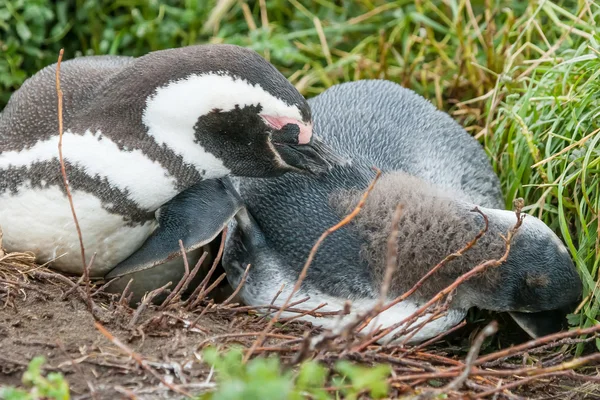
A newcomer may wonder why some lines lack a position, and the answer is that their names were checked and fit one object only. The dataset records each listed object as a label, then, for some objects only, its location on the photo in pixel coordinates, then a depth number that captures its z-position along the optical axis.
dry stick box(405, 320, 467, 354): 5.16
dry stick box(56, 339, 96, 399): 4.54
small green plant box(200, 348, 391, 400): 3.32
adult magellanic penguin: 5.72
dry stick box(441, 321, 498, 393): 4.03
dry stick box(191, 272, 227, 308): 5.65
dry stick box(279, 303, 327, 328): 5.68
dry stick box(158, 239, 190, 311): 5.56
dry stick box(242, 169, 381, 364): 4.58
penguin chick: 6.09
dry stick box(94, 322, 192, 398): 4.38
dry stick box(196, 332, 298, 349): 5.03
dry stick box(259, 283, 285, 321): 5.77
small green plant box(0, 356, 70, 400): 3.90
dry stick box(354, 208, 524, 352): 4.92
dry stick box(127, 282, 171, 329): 5.31
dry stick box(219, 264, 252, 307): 5.72
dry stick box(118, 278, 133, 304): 5.56
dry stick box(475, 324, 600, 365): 4.70
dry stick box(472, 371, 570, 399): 4.63
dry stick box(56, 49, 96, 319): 5.40
